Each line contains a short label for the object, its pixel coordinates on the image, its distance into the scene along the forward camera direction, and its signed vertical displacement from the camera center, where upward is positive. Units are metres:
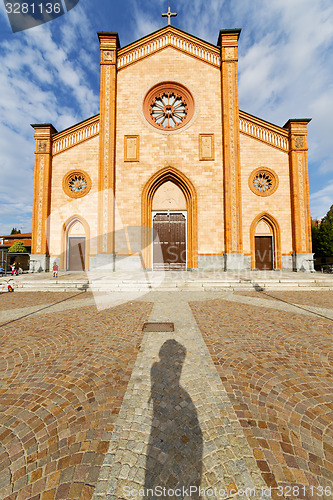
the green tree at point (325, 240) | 22.19 +1.95
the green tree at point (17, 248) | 23.52 +1.34
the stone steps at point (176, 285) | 9.97 -1.29
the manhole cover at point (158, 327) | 4.72 -1.63
